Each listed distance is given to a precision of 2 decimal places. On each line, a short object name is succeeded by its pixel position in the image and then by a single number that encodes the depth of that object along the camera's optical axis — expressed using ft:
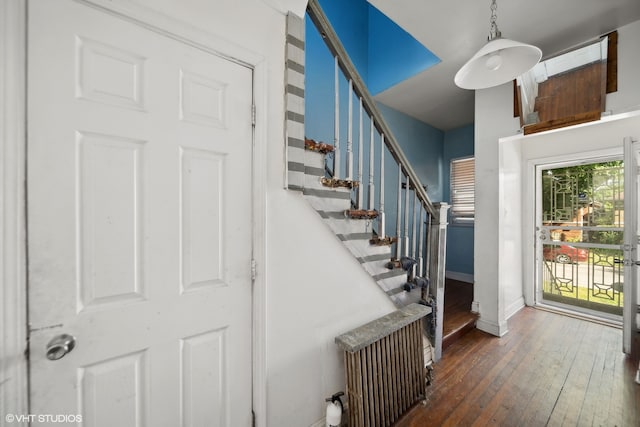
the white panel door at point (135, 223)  2.75
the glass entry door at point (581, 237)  10.12
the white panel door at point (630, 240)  7.88
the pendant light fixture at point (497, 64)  4.12
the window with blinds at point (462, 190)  14.80
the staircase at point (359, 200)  4.61
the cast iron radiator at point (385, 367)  4.90
